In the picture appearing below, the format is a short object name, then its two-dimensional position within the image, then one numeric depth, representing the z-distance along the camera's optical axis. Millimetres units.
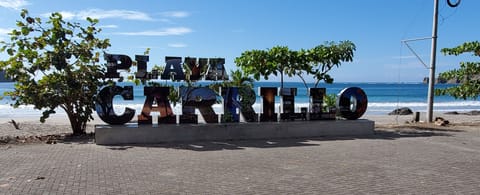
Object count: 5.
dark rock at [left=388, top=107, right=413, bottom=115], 27386
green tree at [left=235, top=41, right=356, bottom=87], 13078
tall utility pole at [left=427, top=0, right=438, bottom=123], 16219
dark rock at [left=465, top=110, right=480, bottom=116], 26609
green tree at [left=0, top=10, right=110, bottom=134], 11031
